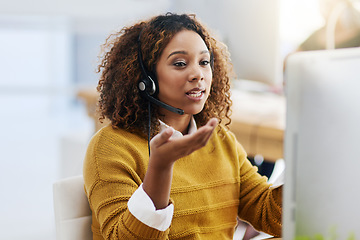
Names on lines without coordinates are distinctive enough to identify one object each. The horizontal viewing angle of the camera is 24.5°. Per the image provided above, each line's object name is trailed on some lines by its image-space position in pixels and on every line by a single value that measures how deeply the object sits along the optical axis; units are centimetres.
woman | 178
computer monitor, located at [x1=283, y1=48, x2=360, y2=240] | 136
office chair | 188
